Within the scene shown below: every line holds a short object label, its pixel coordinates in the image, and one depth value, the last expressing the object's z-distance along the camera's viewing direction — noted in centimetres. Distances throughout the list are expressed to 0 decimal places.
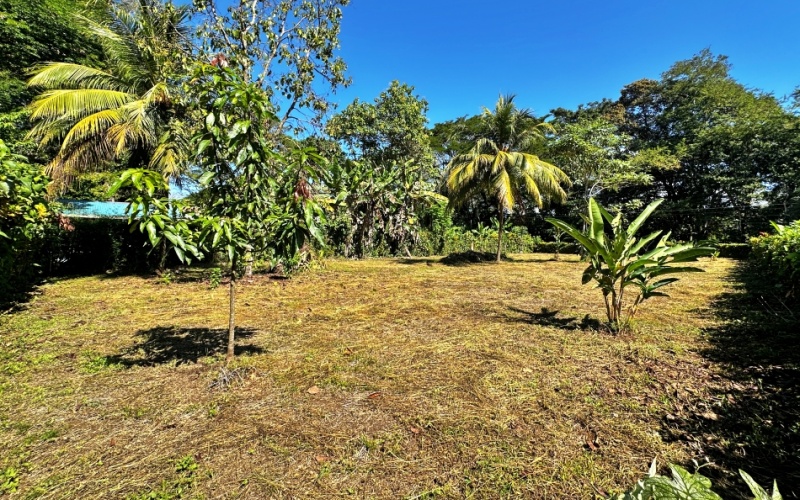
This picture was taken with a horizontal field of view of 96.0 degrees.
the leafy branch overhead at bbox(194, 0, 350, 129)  741
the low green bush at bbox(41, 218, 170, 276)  832
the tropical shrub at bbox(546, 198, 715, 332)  374
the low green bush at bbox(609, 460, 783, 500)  92
